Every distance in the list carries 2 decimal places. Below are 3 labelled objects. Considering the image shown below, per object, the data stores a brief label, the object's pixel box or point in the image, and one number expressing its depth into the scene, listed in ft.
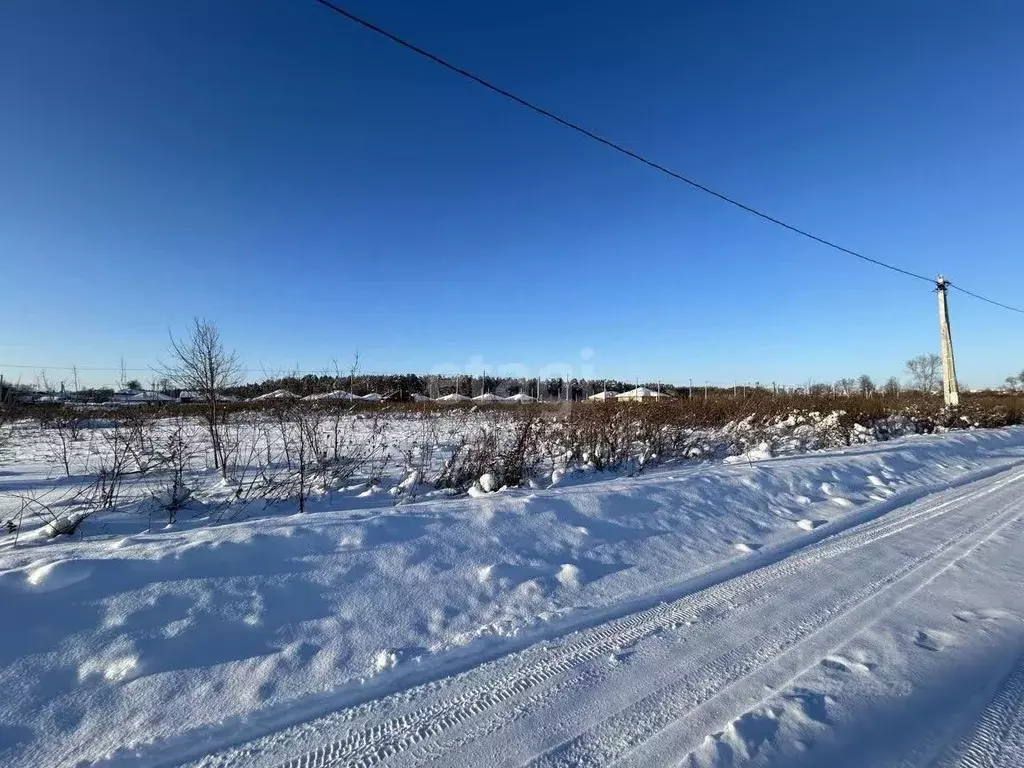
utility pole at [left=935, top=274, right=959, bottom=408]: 69.05
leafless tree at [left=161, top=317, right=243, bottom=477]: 36.45
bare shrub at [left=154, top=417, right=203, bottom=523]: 20.03
